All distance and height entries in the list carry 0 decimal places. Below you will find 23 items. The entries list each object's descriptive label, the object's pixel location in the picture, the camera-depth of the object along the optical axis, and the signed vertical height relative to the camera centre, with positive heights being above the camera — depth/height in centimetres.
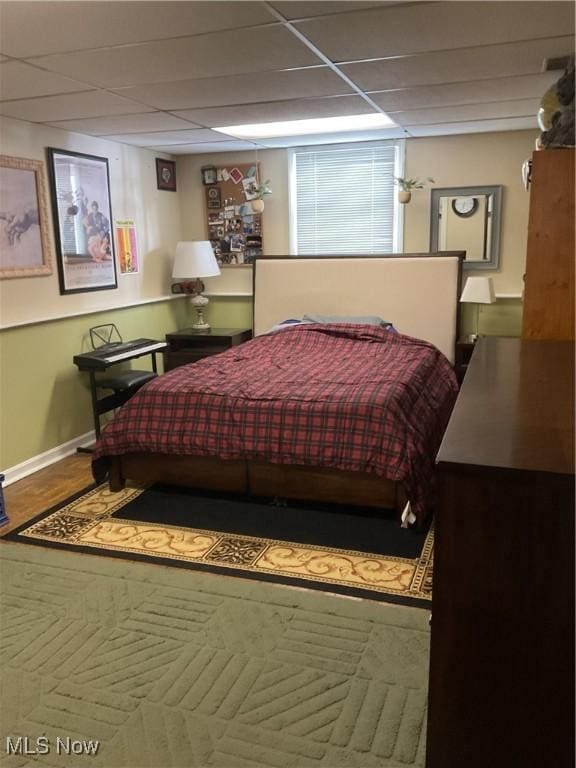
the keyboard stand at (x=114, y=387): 414 -87
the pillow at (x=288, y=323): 478 -54
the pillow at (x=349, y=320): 472 -52
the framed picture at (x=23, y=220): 360 +24
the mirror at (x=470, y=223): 475 +23
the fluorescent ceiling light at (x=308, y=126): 402 +88
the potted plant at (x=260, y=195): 521 +51
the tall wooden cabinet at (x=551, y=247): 219 +1
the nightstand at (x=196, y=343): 516 -74
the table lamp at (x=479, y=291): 449 -29
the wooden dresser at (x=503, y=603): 113 -66
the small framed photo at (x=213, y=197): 543 +52
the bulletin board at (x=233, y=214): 532 +37
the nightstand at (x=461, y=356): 464 -79
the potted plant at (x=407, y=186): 479 +52
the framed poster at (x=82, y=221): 405 +26
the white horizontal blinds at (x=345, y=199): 502 +46
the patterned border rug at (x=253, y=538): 258 -133
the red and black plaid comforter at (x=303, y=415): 290 -82
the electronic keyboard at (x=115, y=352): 405 -65
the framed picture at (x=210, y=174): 537 +71
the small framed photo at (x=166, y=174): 522 +71
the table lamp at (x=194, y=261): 508 -4
